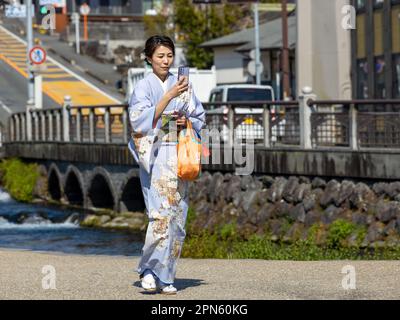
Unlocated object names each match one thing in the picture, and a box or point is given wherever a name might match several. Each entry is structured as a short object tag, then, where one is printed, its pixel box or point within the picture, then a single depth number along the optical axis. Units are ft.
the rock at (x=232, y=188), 91.22
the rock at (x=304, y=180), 81.51
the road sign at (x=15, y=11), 165.48
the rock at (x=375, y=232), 71.61
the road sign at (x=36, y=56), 147.13
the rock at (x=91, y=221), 109.29
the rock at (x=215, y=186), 93.91
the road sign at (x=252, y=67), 162.71
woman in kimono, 36.37
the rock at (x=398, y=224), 70.95
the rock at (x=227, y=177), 93.34
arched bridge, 74.38
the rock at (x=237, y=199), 90.36
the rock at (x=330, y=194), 77.77
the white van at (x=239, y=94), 101.81
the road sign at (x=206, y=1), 129.59
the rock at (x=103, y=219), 109.59
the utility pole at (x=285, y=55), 148.77
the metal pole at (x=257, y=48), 158.32
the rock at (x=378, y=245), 70.33
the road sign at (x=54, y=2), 149.24
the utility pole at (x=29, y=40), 149.48
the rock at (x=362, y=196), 74.54
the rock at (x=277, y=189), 84.48
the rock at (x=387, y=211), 72.08
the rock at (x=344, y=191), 76.23
